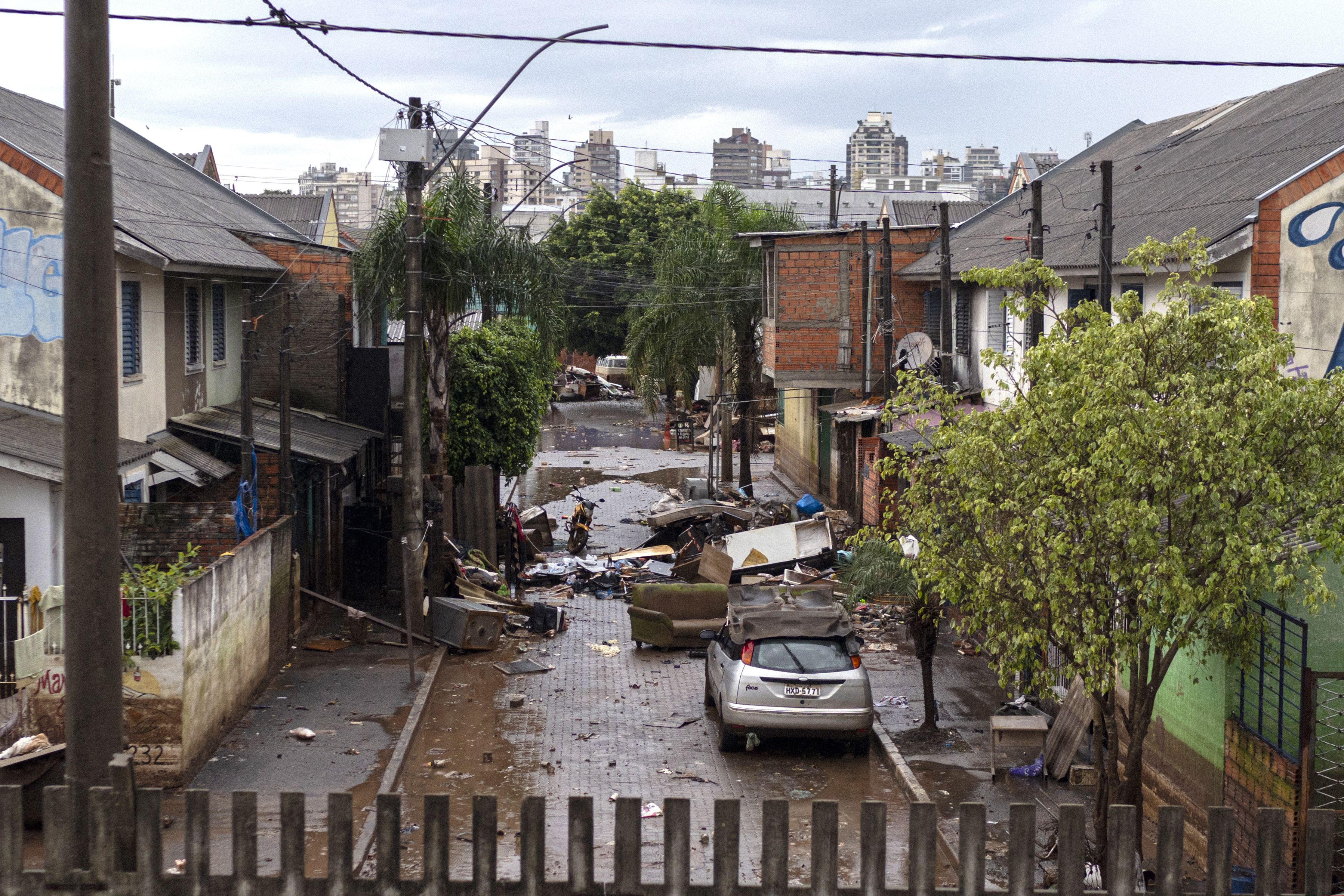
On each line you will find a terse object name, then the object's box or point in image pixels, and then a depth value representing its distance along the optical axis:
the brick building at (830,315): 30.66
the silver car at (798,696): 14.12
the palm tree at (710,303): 34.41
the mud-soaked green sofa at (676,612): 20.22
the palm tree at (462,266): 21.34
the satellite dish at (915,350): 25.70
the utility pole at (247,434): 17.05
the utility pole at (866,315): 25.77
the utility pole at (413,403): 17.98
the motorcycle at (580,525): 27.95
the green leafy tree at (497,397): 25.72
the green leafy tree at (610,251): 61.47
